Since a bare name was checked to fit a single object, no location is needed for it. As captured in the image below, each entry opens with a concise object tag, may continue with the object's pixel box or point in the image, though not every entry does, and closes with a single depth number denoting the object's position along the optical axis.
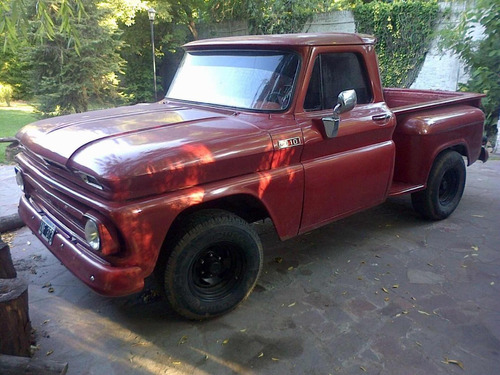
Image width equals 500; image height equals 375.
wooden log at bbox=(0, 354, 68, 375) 2.23
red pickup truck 2.56
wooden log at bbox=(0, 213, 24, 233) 4.47
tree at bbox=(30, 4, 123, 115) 10.91
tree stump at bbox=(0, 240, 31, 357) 2.43
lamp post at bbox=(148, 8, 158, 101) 12.24
